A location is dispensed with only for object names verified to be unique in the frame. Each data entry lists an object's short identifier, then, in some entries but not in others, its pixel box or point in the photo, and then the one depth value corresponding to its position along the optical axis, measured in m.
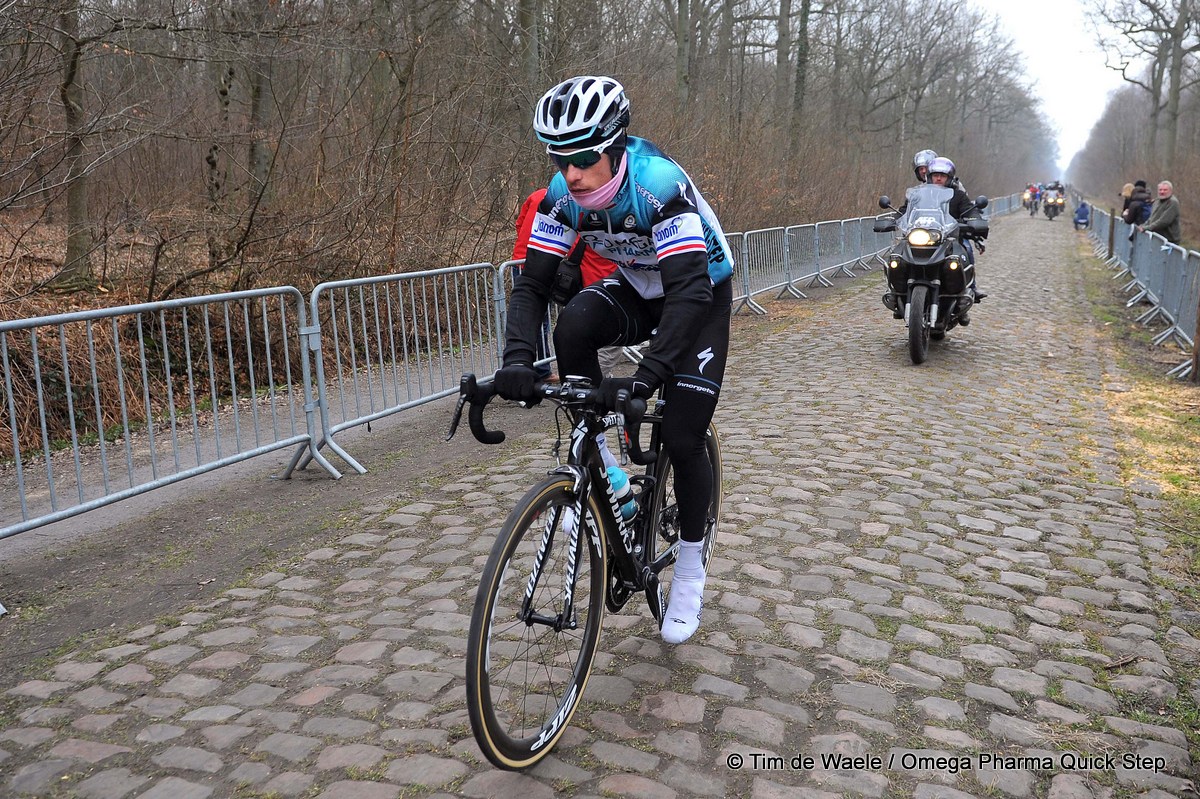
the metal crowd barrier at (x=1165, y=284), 12.20
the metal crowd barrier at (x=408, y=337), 7.45
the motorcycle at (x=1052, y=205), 54.72
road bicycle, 2.91
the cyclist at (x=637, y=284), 3.29
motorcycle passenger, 11.34
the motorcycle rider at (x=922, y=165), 11.66
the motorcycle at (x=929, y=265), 10.80
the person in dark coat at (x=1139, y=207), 22.67
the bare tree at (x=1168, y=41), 39.34
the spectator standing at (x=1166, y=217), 18.25
